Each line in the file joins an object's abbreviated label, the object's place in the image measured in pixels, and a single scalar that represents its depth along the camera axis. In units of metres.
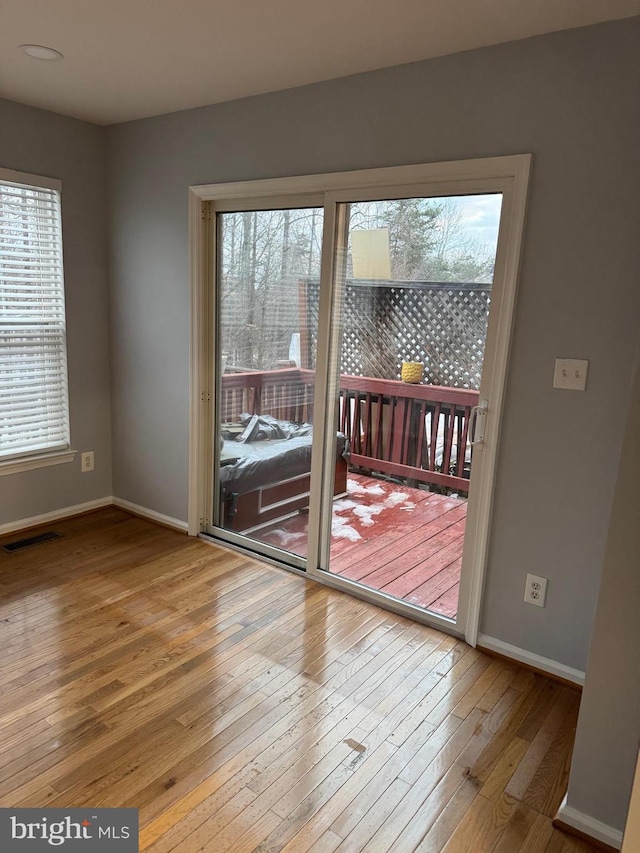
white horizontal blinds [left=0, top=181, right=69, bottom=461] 3.43
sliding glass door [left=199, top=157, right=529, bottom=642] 2.54
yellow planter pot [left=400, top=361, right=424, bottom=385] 2.76
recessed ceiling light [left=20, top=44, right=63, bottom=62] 2.49
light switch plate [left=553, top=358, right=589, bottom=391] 2.25
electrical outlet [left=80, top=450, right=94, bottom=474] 3.98
